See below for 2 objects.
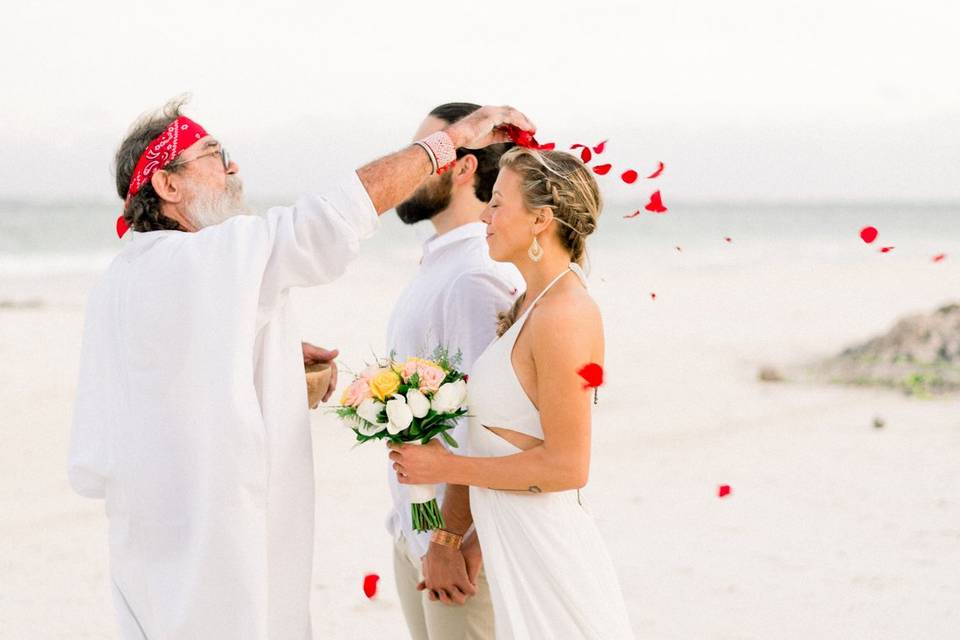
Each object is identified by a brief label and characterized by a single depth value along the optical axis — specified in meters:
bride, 3.26
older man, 3.19
